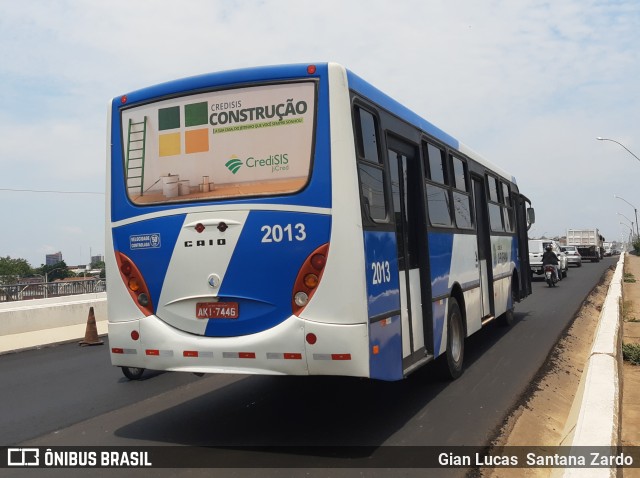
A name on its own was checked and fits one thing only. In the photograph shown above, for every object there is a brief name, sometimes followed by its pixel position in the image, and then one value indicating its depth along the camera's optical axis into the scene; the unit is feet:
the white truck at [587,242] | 211.82
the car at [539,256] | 99.86
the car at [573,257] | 155.02
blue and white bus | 17.52
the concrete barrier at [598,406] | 15.53
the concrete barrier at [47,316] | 48.37
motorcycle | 83.25
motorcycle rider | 84.28
